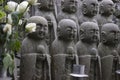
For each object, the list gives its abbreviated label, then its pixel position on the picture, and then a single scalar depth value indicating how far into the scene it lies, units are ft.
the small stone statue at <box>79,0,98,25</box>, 15.61
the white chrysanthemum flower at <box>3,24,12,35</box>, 6.13
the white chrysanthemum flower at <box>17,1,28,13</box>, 6.31
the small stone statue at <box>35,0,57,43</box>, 14.66
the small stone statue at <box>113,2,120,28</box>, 18.20
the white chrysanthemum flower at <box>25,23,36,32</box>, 6.44
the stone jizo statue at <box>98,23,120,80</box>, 14.23
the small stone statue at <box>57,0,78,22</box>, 15.07
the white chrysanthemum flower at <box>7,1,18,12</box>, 6.34
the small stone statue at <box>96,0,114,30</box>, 16.51
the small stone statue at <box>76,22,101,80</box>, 13.58
